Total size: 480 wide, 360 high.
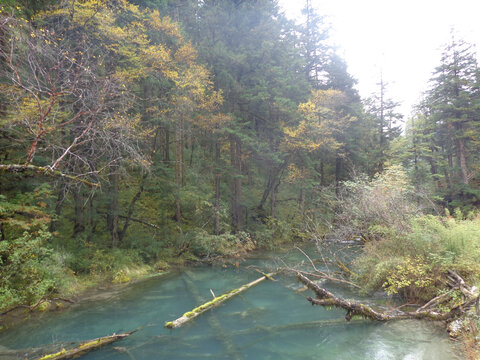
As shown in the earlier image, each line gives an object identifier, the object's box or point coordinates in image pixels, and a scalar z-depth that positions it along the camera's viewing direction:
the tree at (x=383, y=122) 25.12
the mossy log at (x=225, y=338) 5.56
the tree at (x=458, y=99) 21.47
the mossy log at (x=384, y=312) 5.91
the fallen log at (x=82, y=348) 4.74
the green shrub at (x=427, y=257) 6.82
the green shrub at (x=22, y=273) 6.23
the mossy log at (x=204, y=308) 6.66
